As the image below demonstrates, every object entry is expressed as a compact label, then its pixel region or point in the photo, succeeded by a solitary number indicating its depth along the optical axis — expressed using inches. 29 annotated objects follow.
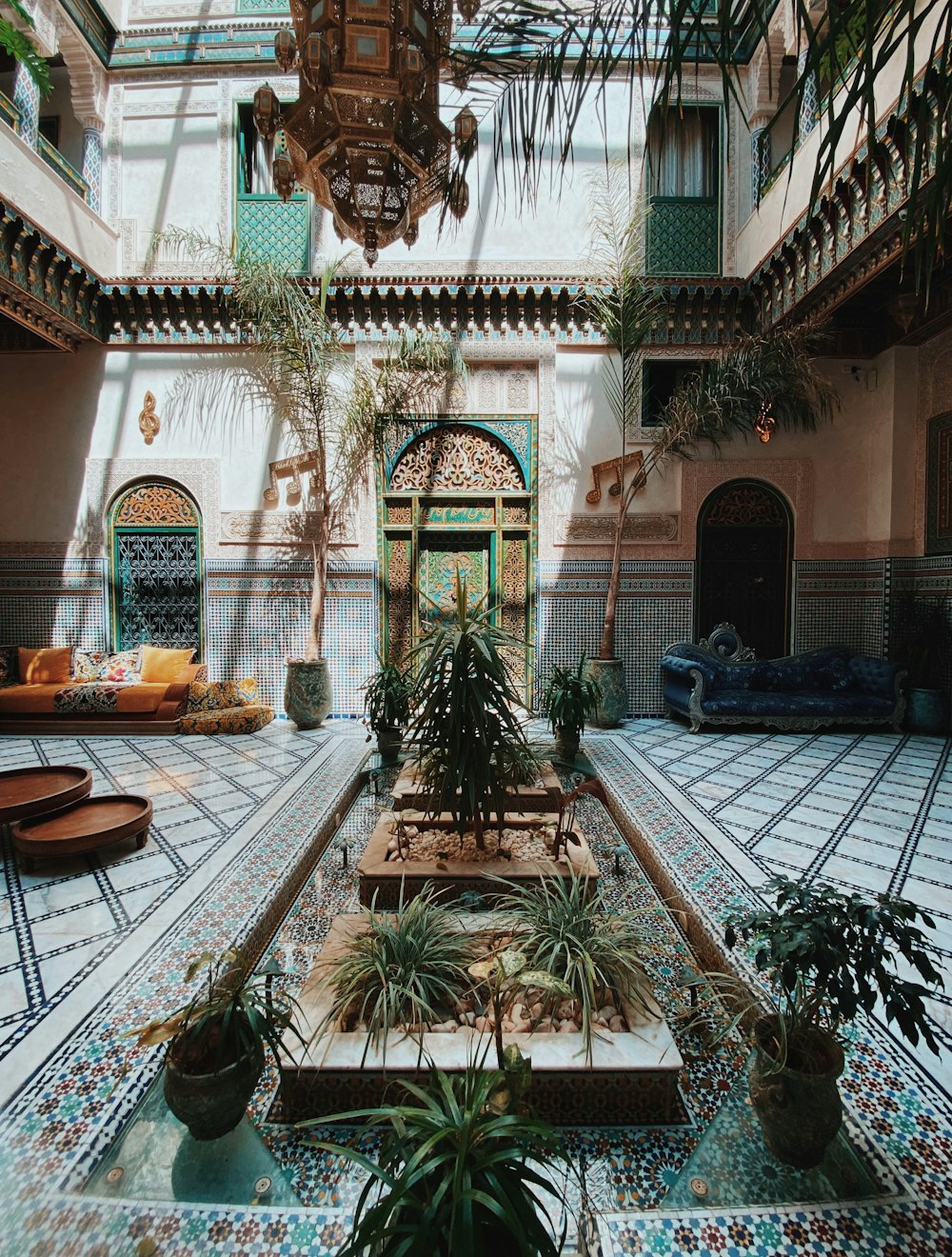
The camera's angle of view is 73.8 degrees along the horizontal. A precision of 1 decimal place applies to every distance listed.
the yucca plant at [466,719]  98.3
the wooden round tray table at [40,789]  108.8
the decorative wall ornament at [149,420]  238.7
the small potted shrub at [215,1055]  52.1
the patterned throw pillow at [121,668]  224.4
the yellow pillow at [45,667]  226.5
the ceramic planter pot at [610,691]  217.5
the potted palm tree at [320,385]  206.7
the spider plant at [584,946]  68.2
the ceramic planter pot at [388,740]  173.0
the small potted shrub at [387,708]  171.2
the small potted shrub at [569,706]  172.2
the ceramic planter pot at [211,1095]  51.8
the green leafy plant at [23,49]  119.4
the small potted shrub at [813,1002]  47.6
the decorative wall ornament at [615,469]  232.8
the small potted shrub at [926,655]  203.2
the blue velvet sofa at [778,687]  205.9
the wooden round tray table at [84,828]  101.9
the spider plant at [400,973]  64.6
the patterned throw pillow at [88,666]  225.8
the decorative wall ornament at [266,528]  237.6
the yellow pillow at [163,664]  227.6
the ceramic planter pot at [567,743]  174.1
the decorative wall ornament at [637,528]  237.5
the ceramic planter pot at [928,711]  202.1
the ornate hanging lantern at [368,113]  92.5
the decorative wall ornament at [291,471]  235.1
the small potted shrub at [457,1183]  35.1
